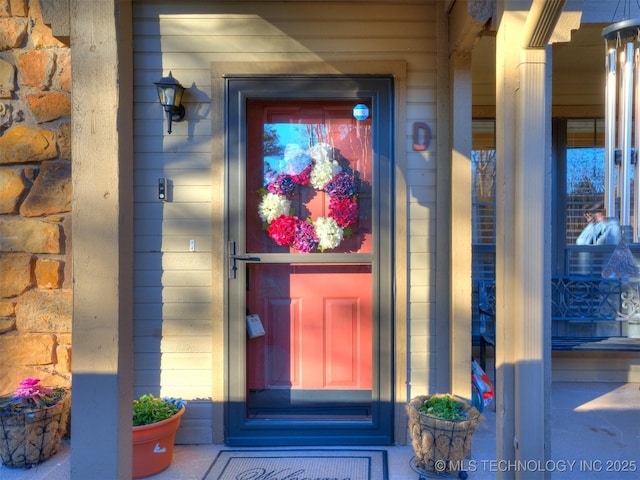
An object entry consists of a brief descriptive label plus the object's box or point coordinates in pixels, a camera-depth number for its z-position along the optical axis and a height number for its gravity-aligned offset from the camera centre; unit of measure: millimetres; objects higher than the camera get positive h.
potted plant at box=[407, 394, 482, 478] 2250 -958
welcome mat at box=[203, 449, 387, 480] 2334 -1197
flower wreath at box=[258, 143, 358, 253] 2699 +181
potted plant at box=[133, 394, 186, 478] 2314 -987
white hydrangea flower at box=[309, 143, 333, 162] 2764 +541
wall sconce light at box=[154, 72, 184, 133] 2541 +824
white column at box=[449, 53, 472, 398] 2568 +102
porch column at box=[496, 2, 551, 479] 1671 -30
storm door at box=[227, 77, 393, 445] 2684 -120
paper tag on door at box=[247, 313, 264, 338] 2709 -509
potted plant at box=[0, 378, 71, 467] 2383 -967
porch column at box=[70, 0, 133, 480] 1606 +1
